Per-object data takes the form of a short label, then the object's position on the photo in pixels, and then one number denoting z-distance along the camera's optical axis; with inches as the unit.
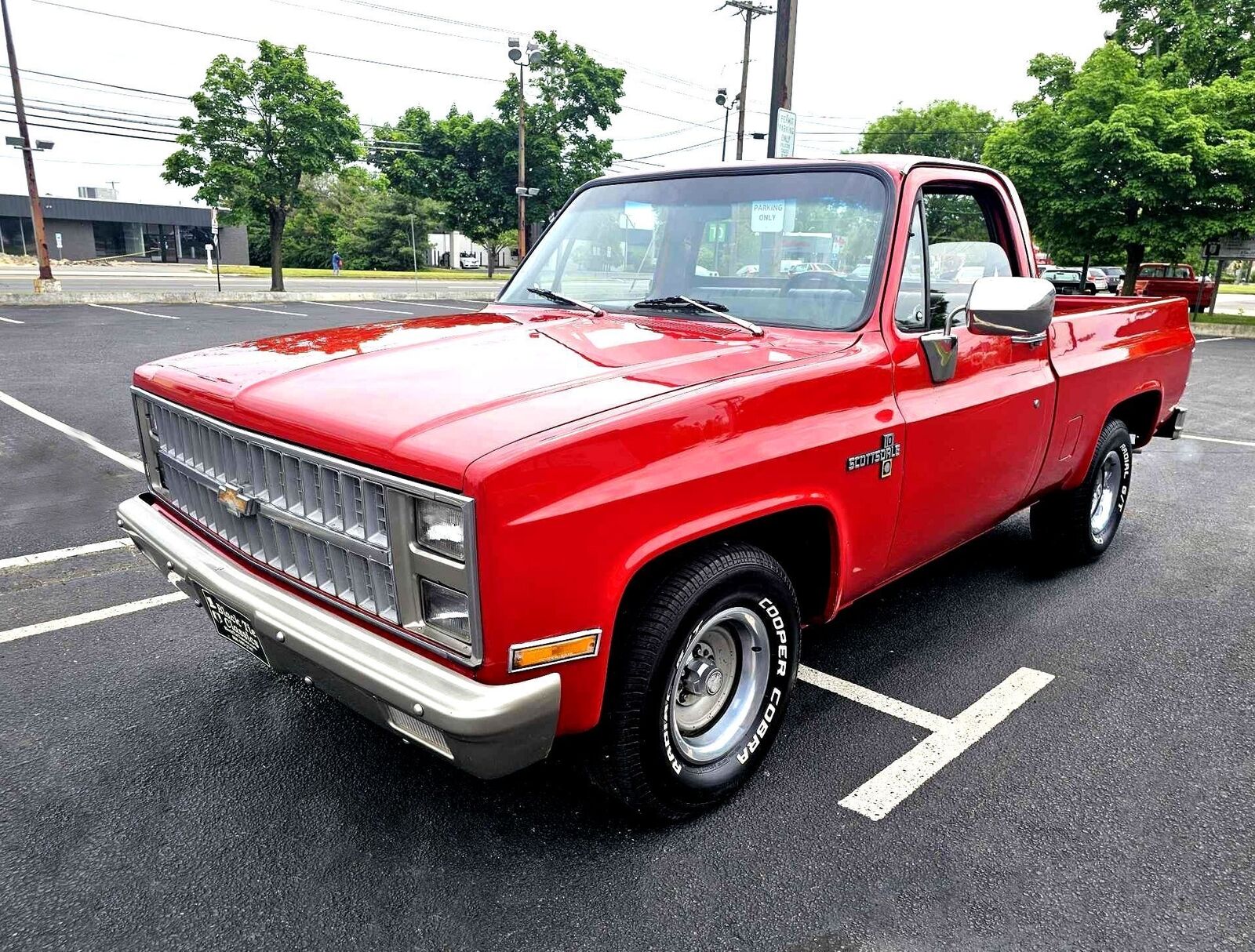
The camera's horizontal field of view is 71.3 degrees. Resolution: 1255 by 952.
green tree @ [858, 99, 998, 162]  1975.9
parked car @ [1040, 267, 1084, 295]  1206.9
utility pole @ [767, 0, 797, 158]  507.5
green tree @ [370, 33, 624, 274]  1455.5
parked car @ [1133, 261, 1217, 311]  1006.4
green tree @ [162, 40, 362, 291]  966.4
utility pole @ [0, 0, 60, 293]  778.8
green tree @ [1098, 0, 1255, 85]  946.7
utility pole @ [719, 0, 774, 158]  1145.4
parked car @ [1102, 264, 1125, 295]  1343.5
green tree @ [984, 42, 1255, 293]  764.6
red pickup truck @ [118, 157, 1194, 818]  80.0
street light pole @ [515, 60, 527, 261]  1157.7
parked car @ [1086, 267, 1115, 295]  1290.6
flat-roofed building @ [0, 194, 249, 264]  2187.5
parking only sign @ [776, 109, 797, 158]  490.6
